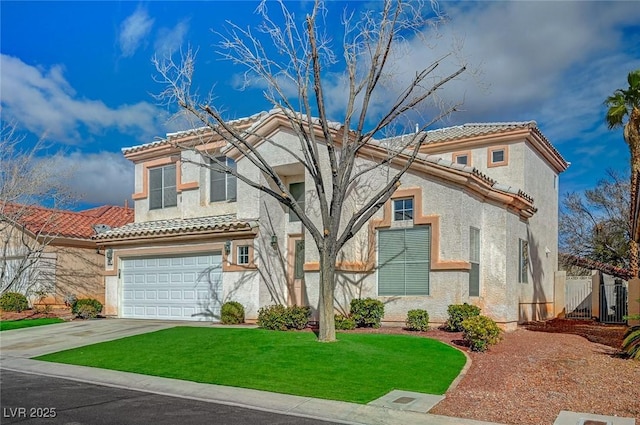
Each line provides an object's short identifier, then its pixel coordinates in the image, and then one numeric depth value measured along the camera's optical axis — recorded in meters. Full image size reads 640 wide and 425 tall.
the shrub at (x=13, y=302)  22.42
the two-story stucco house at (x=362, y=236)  16.47
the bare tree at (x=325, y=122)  13.54
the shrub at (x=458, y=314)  14.98
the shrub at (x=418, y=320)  15.60
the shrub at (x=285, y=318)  16.19
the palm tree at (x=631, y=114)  20.00
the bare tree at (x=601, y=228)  32.53
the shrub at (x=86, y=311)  21.41
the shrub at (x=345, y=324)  16.09
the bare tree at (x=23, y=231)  21.69
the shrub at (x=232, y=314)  18.72
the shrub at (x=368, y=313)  16.30
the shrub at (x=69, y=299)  22.22
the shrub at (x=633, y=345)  11.91
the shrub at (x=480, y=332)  12.80
